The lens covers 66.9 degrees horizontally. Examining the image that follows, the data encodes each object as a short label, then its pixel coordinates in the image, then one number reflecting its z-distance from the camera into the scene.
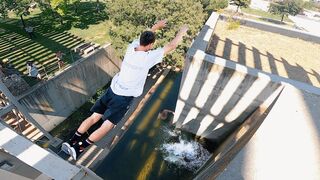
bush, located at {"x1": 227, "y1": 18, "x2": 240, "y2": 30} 16.17
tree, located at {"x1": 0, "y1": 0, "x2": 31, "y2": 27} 21.67
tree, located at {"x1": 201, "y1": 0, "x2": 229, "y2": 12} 35.88
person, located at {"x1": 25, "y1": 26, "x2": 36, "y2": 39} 23.67
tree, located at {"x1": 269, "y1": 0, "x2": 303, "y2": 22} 79.44
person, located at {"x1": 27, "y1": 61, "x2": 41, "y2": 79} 17.64
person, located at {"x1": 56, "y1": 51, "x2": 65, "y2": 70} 19.06
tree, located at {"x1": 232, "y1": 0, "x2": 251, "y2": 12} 49.43
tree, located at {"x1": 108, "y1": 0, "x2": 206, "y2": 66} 19.80
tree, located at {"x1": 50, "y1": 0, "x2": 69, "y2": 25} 22.57
